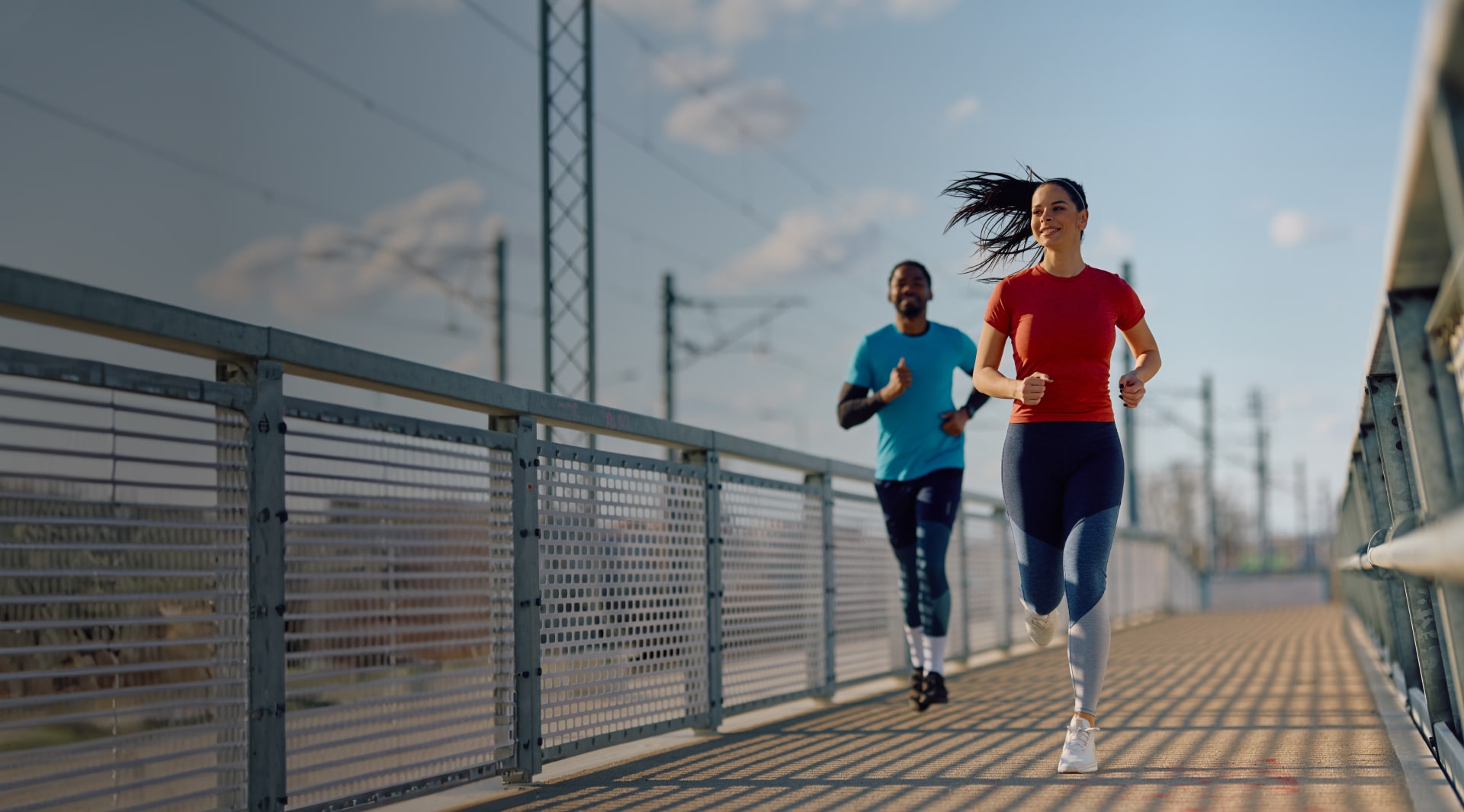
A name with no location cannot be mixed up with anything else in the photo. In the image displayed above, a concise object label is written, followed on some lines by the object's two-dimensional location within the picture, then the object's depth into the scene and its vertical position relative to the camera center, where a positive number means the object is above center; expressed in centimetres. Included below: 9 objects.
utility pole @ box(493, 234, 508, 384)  2616 +640
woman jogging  430 +61
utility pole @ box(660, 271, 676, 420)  2489 +551
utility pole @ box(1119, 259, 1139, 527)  3159 +373
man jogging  640 +82
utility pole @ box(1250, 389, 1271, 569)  6175 +527
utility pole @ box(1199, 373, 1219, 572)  4859 +515
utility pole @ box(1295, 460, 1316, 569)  7394 +433
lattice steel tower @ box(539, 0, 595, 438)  1645 +503
